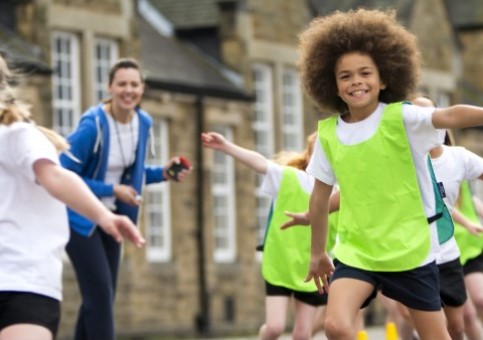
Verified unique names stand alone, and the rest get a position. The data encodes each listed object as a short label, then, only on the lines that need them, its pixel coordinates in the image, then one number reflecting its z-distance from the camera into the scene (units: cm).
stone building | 2838
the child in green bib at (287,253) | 1317
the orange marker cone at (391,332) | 1302
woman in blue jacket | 1226
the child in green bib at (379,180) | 934
